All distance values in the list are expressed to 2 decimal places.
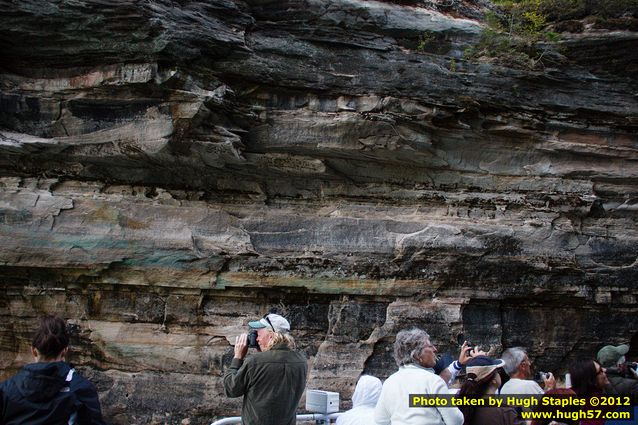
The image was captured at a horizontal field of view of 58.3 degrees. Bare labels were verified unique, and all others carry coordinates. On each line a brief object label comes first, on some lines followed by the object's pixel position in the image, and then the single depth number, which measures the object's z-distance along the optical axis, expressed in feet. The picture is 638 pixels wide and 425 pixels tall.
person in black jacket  10.98
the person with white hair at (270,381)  14.92
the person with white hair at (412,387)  12.42
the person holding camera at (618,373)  14.71
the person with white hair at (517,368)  15.17
